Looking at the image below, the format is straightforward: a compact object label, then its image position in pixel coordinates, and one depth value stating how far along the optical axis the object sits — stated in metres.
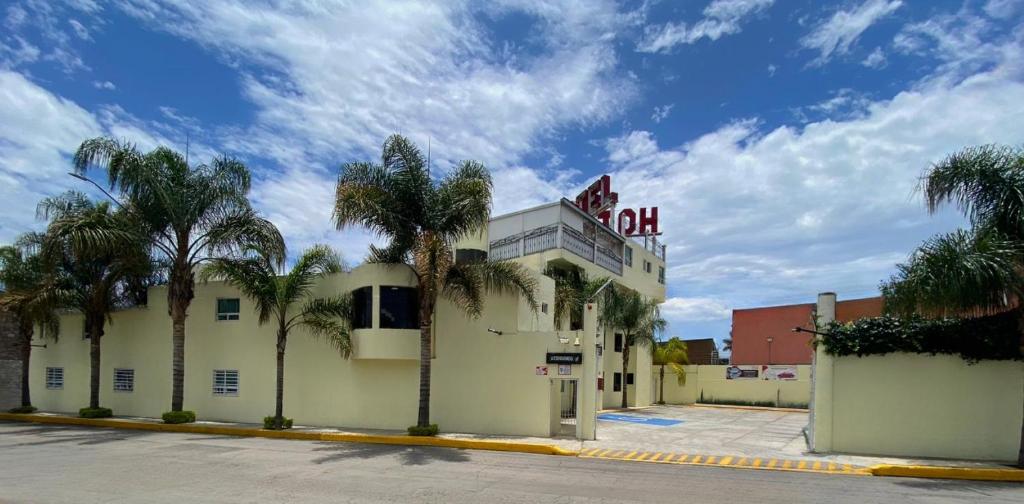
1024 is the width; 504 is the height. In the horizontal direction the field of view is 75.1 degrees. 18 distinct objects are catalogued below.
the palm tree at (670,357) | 40.78
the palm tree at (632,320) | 32.41
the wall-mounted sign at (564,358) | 18.45
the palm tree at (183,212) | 20.78
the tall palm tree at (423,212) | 18.11
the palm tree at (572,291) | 25.44
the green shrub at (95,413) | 22.98
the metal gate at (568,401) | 24.81
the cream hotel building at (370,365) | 19.11
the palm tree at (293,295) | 20.12
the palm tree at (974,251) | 13.19
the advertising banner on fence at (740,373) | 40.41
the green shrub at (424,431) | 18.22
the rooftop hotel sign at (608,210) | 38.09
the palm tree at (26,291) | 23.58
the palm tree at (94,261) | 19.89
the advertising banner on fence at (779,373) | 38.81
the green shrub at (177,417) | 21.05
